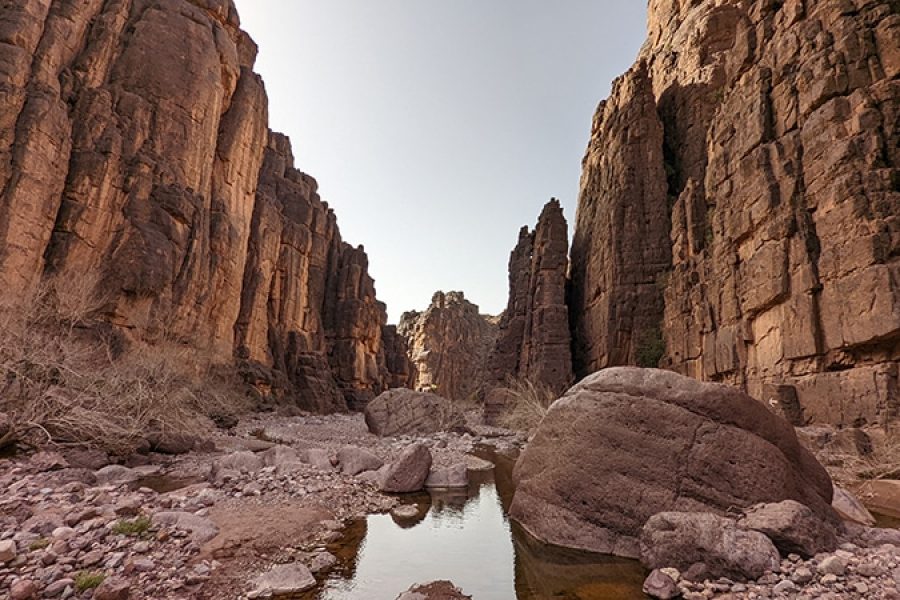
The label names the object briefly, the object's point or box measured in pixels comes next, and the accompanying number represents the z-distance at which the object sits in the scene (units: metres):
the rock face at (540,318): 33.88
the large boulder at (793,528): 5.61
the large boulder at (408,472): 10.62
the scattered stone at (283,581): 4.99
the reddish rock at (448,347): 83.31
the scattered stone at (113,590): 4.34
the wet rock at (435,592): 5.10
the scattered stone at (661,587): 5.14
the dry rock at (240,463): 10.83
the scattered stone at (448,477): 11.48
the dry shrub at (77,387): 10.40
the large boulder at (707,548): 5.36
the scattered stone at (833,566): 5.11
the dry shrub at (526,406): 26.39
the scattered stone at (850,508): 7.47
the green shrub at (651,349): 28.61
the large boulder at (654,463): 6.76
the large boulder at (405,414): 22.41
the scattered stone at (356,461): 11.93
